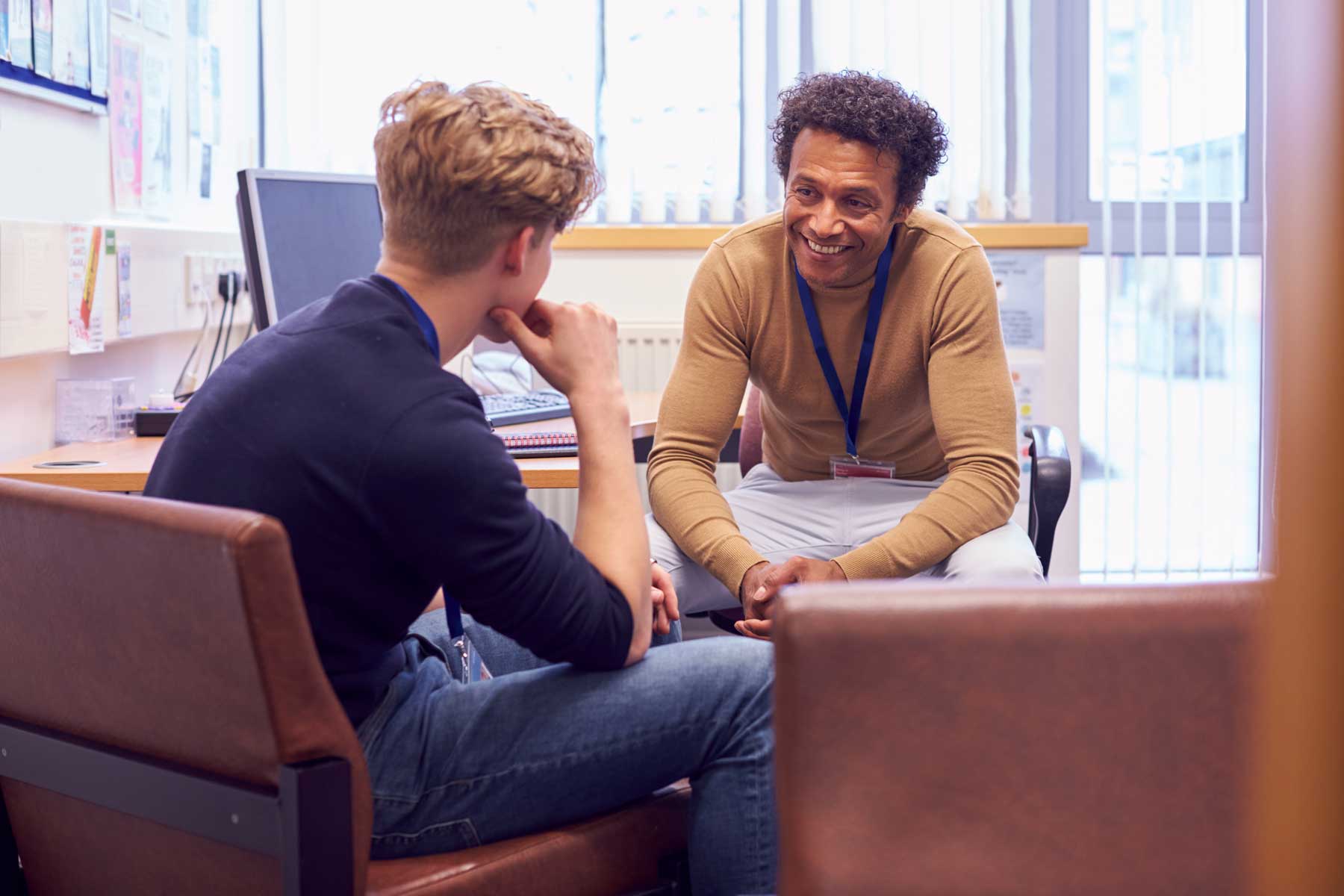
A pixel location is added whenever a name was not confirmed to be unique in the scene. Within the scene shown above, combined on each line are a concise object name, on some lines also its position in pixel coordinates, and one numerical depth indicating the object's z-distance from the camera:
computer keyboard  4.55
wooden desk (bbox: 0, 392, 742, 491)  4.14
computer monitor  4.41
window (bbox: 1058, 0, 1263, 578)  5.46
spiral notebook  4.25
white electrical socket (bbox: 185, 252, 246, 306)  4.98
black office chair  4.24
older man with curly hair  4.16
